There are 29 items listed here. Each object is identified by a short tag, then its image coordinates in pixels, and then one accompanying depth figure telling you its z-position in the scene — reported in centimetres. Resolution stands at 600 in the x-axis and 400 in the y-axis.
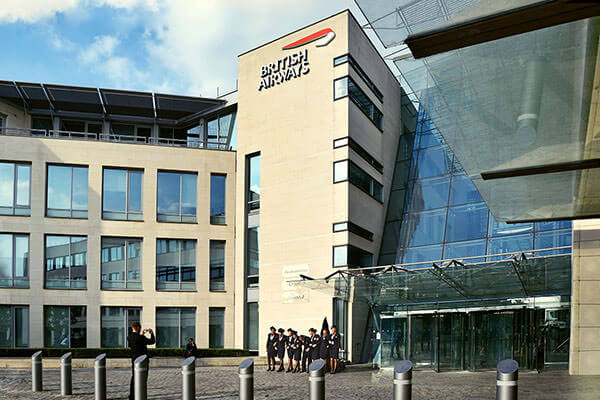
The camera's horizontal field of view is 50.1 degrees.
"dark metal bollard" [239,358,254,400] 1064
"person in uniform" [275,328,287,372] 2444
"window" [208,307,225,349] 3412
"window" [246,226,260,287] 3306
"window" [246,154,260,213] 3338
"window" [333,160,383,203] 2931
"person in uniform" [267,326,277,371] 2444
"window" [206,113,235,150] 3778
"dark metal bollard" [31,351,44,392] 1552
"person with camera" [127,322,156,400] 1336
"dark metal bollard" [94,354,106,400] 1287
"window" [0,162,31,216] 3281
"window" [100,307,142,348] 3303
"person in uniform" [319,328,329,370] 2191
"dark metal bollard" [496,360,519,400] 790
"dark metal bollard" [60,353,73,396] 1427
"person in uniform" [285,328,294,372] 2332
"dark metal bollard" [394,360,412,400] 866
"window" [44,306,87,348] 3234
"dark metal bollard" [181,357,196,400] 1135
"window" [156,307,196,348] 3375
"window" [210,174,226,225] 3519
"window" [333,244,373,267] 2862
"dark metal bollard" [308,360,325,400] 967
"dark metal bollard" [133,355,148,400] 1173
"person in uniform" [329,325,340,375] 2200
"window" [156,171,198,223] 3475
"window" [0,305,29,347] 3189
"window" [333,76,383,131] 2991
